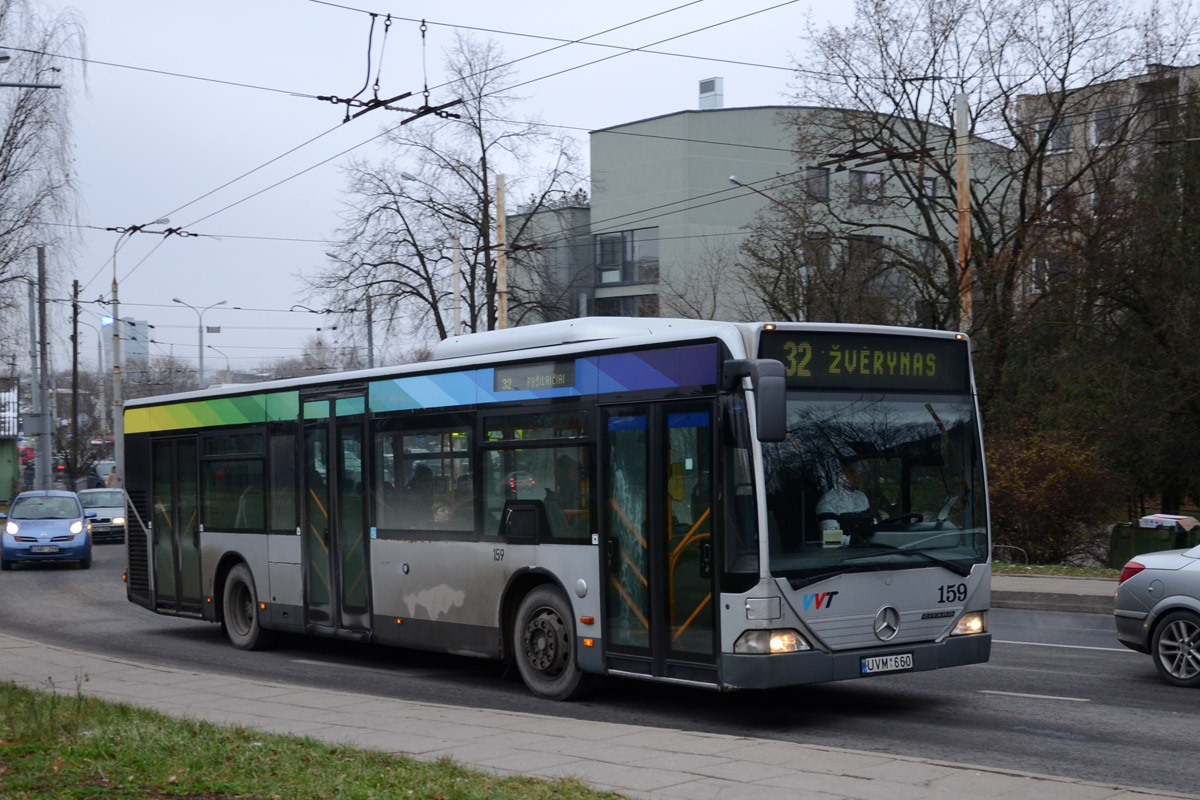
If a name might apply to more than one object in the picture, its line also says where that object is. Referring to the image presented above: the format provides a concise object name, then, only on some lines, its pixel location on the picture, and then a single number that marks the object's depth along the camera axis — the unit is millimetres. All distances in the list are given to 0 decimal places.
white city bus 9352
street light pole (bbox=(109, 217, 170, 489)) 42531
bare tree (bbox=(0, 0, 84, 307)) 35562
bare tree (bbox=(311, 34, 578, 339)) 41875
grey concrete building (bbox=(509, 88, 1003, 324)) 49906
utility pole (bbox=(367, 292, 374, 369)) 42528
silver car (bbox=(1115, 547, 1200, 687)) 11047
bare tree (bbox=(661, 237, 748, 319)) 41469
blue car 29688
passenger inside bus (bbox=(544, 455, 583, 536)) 10734
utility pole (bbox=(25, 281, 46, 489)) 42688
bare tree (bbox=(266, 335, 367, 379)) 77438
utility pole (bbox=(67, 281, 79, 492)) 56031
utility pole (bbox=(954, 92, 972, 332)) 23422
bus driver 9492
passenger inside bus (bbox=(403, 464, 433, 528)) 12555
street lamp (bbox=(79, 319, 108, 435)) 75312
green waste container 22344
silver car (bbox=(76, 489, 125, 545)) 39438
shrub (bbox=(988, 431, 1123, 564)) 24094
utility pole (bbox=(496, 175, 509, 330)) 28922
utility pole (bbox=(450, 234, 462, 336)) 29692
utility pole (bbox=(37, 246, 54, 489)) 43922
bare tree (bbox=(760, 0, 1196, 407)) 31766
